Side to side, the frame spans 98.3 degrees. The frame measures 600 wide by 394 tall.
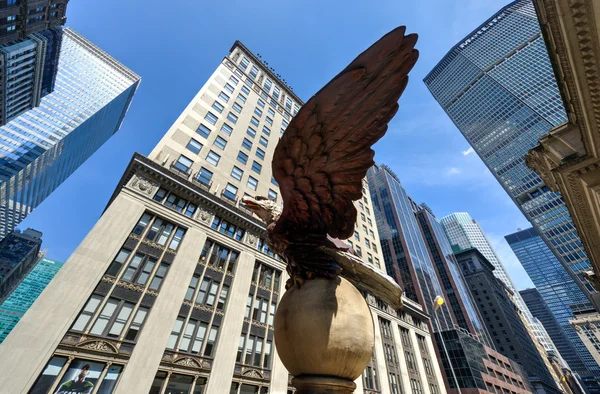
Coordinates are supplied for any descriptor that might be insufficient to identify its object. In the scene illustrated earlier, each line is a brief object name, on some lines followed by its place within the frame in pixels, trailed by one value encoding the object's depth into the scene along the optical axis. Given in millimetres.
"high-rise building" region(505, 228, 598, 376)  141875
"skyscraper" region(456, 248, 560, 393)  81688
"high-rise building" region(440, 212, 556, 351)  173725
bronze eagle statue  3502
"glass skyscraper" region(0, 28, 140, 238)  92562
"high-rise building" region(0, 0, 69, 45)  46906
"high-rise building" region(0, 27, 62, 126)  61656
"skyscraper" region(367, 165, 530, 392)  49406
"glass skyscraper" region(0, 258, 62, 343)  131125
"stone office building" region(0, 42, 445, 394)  14664
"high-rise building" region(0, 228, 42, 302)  103438
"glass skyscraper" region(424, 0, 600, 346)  75000
